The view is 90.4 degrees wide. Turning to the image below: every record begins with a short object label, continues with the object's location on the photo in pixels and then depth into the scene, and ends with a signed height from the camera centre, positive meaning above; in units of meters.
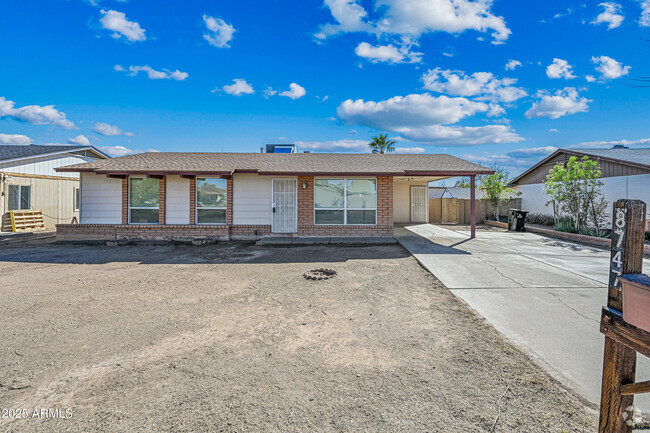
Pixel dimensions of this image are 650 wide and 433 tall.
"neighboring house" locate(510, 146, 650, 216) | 12.87 +1.82
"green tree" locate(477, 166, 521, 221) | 17.81 +1.37
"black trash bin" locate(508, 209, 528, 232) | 15.13 -0.31
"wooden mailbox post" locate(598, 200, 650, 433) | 1.59 -0.56
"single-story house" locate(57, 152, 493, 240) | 12.23 +0.36
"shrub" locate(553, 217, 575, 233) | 13.34 -0.49
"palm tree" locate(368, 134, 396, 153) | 32.09 +6.97
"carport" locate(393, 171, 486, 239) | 18.23 +0.57
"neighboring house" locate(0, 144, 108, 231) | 14.16 +1.41
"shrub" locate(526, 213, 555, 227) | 17.30 -0.32
